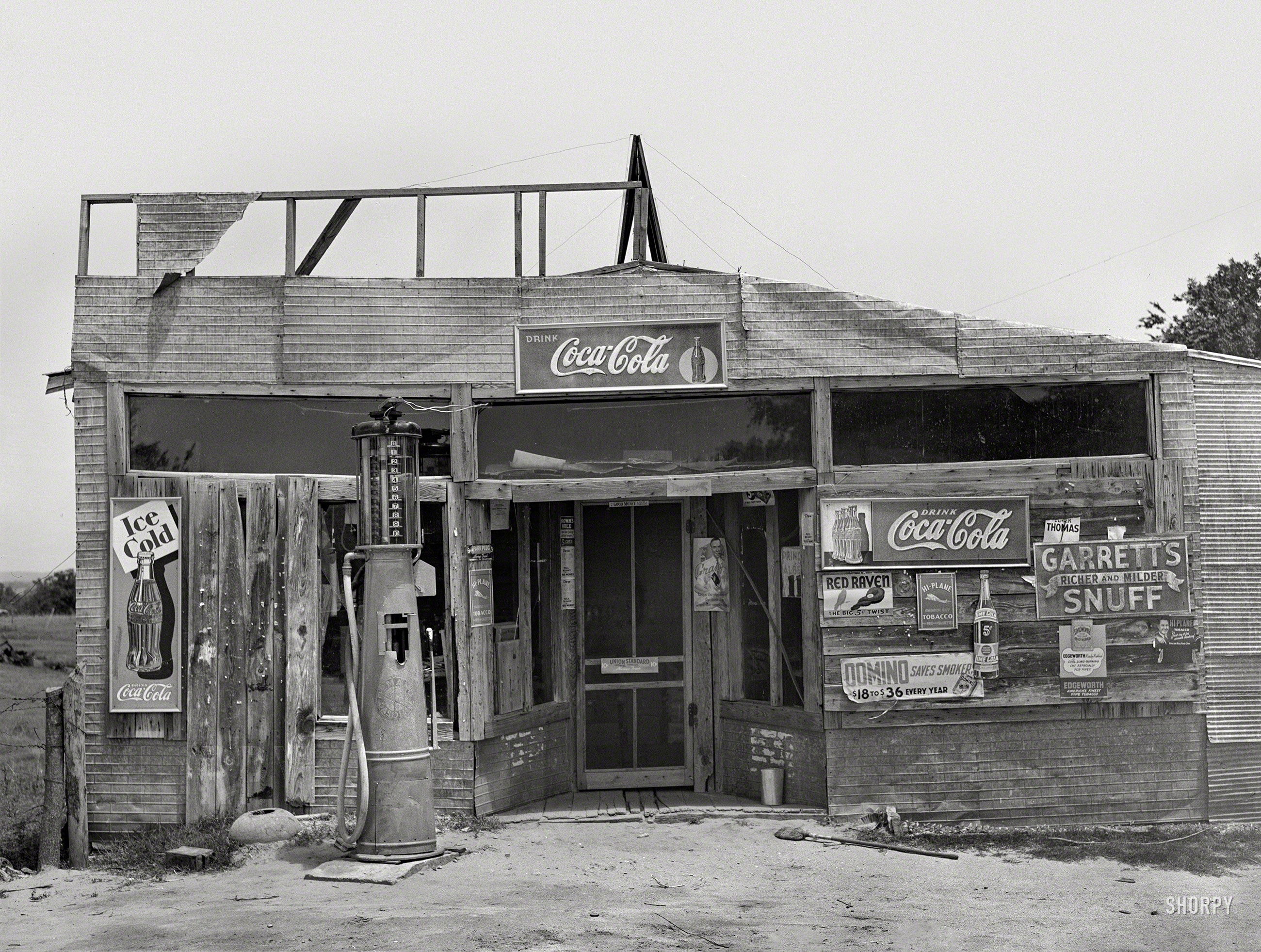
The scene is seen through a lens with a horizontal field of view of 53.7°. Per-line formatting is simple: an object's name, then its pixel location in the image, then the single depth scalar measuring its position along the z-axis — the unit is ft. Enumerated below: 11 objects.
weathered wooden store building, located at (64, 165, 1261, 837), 30.14
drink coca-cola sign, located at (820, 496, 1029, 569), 30.53
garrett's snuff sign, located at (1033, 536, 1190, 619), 30.68
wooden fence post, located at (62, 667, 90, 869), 28.86
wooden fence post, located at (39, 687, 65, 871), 28.43
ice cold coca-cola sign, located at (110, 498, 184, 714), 30.01
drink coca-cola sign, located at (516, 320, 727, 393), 30.86
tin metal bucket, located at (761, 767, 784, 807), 31.58
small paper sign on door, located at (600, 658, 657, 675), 34.01
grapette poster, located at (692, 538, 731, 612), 33.40
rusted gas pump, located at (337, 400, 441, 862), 26.20
